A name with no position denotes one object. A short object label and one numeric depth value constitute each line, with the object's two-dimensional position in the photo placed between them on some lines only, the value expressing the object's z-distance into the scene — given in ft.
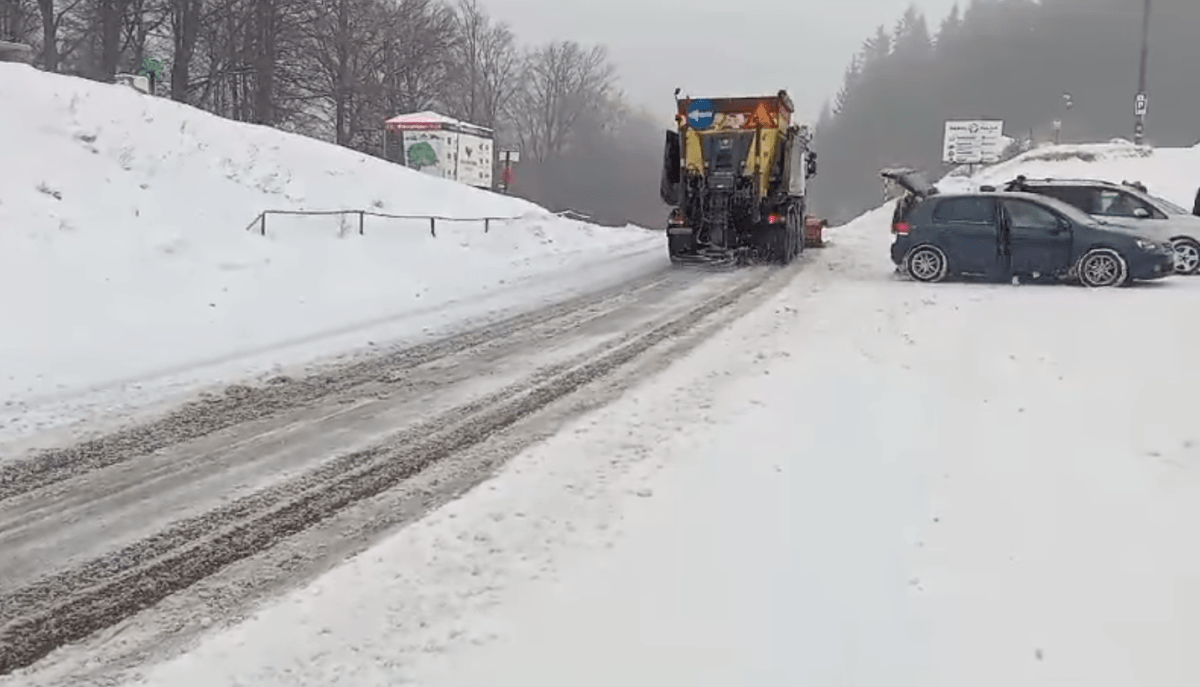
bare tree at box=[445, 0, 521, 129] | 244.22
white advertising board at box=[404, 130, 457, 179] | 95.55
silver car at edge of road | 55.06
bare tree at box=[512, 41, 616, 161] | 313.53
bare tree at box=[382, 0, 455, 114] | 171.94
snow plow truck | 63.87
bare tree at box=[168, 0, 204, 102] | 131.30
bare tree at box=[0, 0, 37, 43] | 128.88
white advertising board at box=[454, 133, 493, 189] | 97.96
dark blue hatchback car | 49.65
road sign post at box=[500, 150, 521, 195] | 113.29
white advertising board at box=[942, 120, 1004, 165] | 156.46
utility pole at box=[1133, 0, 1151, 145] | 112.78
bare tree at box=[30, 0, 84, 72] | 125.70
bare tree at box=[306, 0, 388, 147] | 149.59
